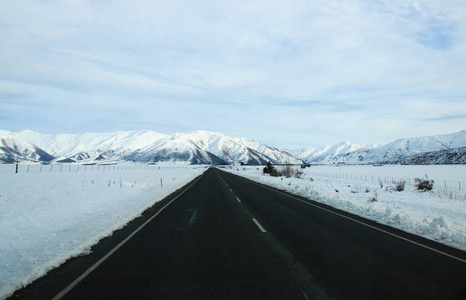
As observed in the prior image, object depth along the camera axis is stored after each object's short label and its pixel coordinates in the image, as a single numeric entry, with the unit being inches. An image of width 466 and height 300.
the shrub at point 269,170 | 2287.2
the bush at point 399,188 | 989.3
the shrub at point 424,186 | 957.3
